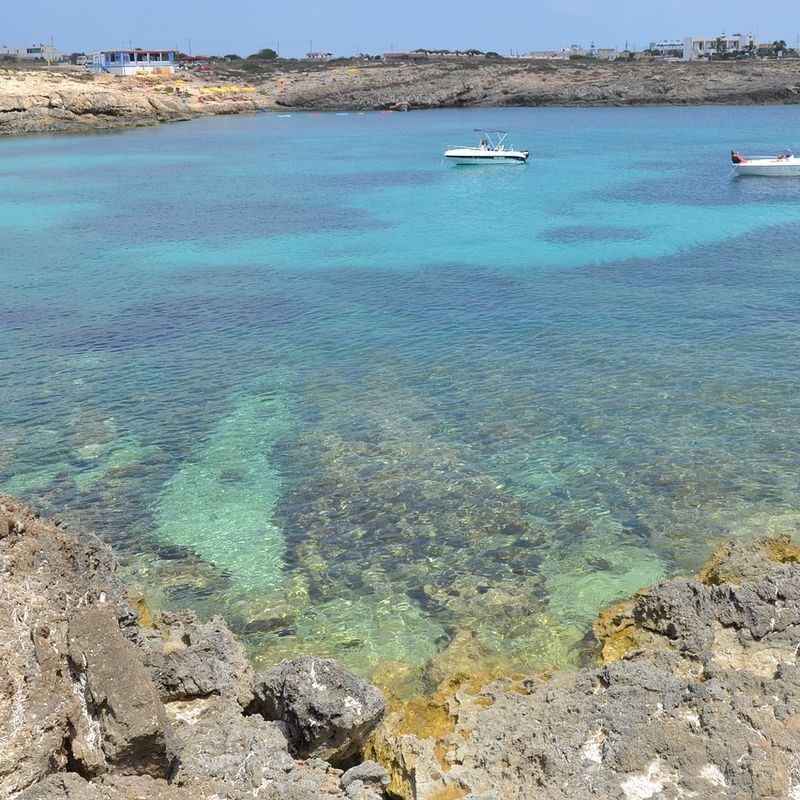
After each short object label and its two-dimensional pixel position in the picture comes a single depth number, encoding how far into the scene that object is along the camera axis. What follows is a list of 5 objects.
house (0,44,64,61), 177.00
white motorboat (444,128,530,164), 56.91
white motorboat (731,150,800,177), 48.38
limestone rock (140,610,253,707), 8.54
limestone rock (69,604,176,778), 6.61
